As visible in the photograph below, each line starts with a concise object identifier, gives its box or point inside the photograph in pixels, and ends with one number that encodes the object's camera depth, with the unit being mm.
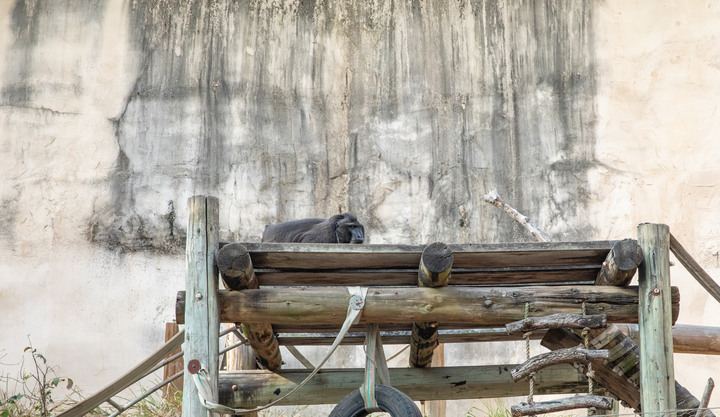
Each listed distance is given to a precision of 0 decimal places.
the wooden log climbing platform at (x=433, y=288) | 9289
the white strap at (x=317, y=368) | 8961
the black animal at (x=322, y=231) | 14820
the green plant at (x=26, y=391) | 15562
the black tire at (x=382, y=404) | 9305
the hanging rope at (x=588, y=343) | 9445
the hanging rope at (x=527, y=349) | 9523
